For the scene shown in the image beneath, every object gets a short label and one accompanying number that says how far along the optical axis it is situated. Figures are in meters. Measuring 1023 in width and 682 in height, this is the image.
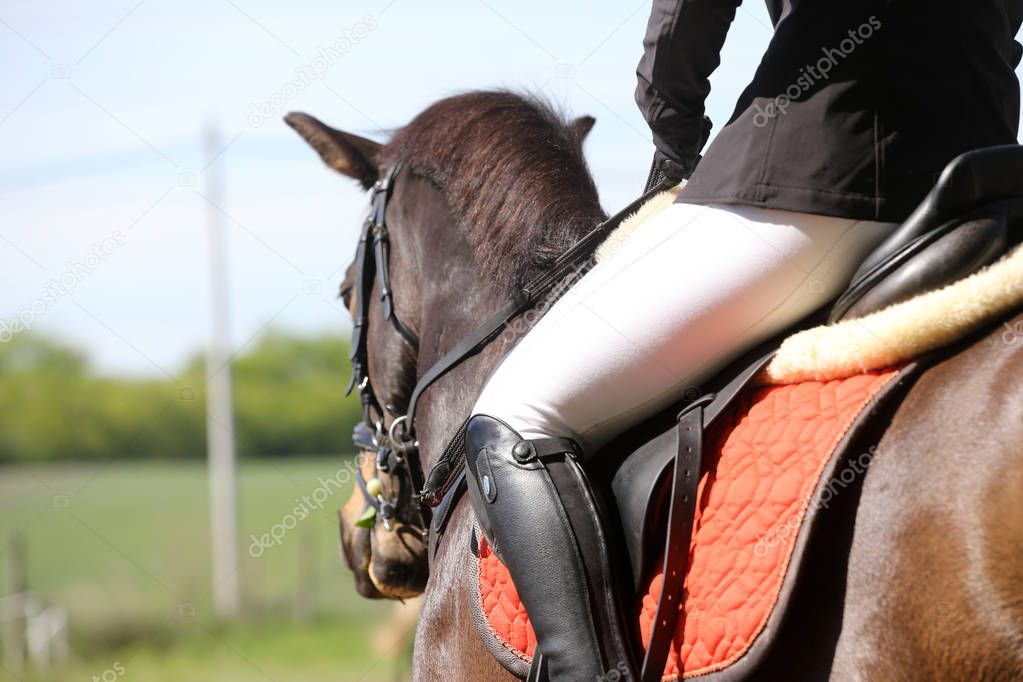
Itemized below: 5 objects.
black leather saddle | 4.73
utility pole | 21.77
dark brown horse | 4.61
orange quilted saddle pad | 4.71
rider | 4.76
